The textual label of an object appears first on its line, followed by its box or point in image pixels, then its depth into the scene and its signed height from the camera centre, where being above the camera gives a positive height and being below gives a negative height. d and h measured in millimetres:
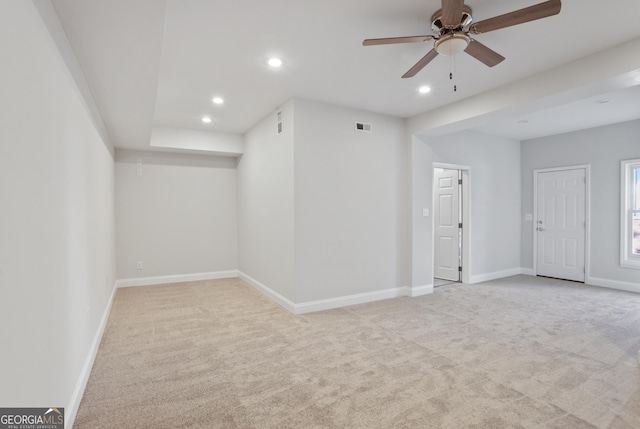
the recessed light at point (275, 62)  3048 +1417
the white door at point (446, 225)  6004 -334
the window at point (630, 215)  5277 -161
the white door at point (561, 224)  5922 -341
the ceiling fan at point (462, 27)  1960 +1201
